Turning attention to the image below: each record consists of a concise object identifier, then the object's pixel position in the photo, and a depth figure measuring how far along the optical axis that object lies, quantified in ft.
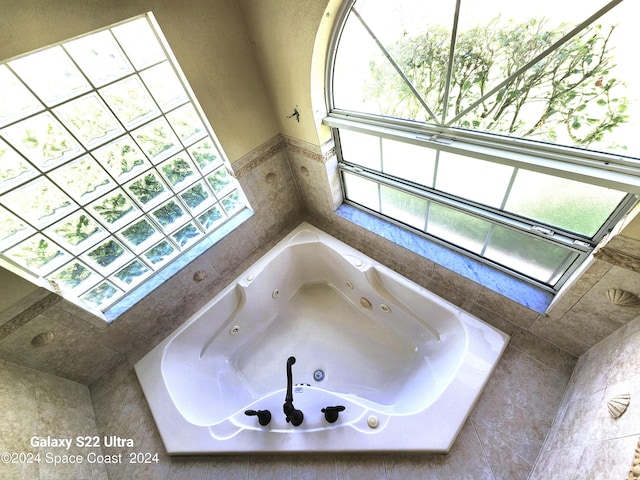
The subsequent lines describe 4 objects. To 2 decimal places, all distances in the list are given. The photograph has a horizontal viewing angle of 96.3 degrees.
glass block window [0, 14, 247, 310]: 4.43
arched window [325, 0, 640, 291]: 3.33
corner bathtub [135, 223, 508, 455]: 5.13
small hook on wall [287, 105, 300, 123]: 6.22
